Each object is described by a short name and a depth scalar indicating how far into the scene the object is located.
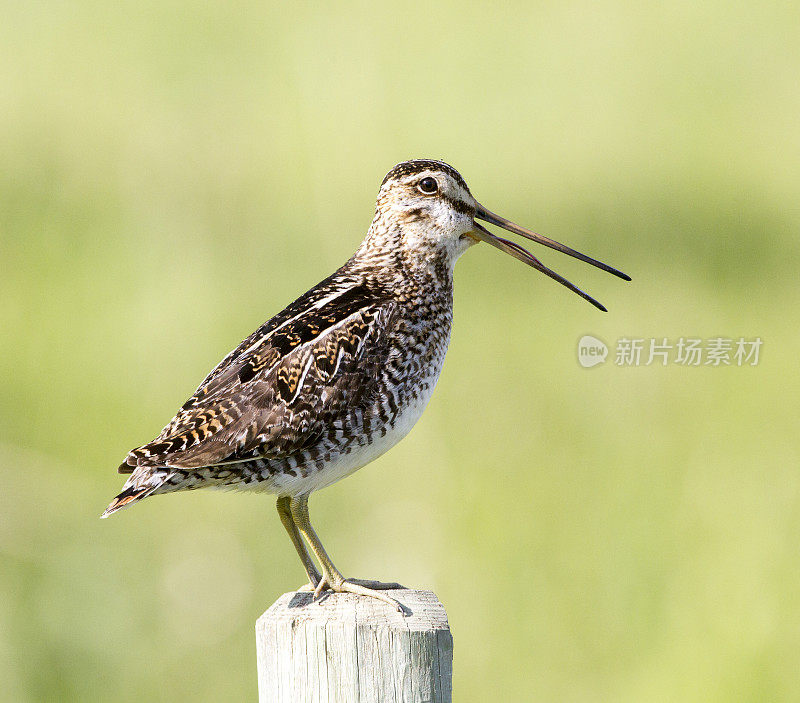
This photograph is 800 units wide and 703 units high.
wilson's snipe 7.29
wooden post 6.14
